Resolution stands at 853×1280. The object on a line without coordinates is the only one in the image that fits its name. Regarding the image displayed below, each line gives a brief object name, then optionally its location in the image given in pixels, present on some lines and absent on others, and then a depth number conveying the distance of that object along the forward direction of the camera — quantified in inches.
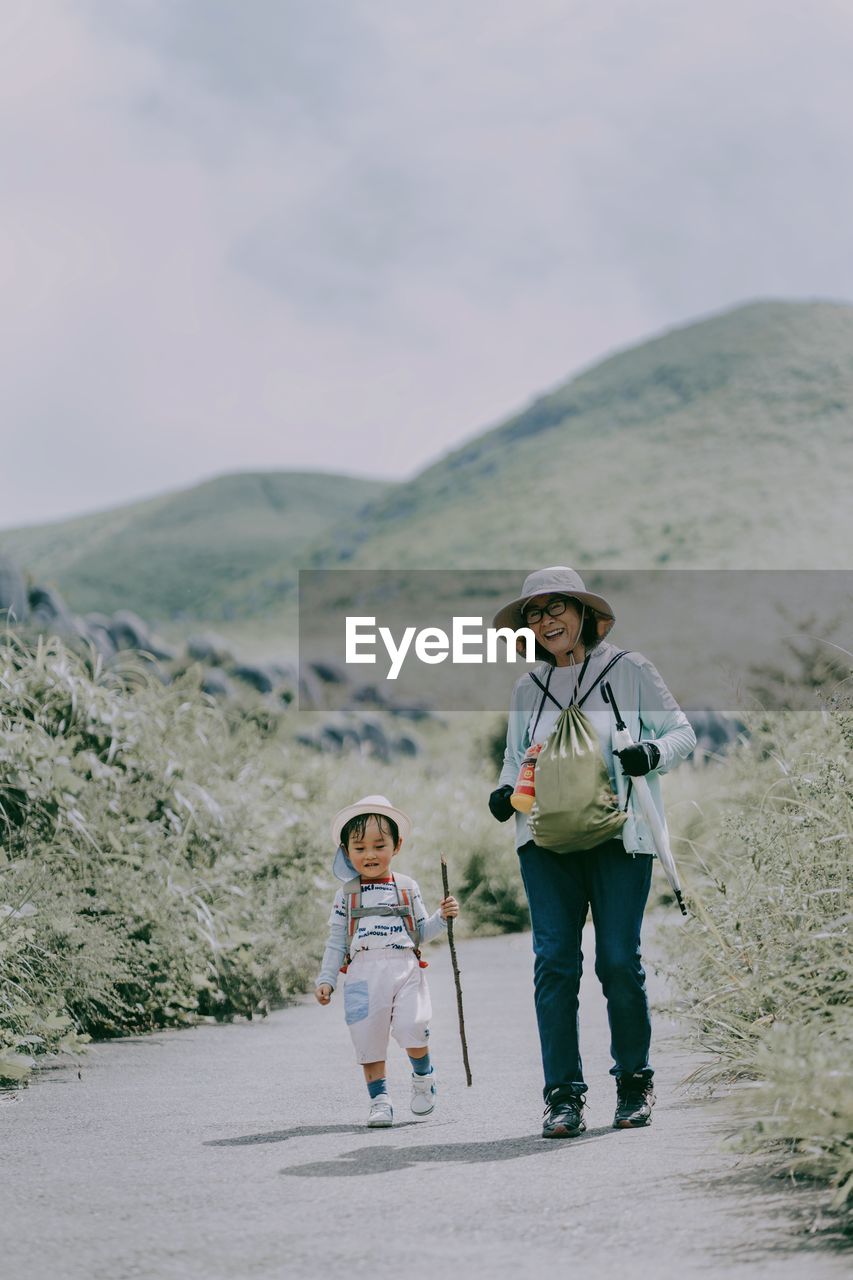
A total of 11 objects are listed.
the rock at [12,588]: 586.0
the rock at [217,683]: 1211.9
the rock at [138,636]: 1233.4
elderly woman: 250.2
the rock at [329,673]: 2029.5
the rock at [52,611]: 623.5
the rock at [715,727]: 1525.8
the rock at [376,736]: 1482.5
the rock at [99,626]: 639.1
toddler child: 263.6
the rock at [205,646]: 1280.8
